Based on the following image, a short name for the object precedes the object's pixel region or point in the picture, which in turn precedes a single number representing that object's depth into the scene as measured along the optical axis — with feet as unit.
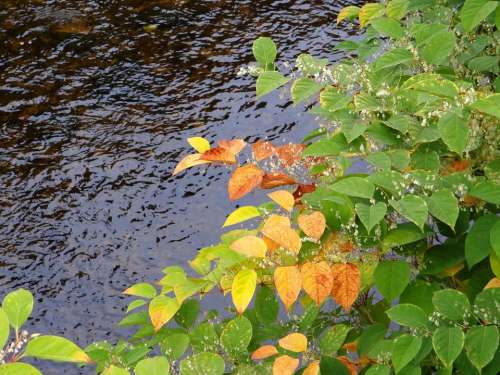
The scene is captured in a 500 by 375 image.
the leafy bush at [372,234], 10.09
